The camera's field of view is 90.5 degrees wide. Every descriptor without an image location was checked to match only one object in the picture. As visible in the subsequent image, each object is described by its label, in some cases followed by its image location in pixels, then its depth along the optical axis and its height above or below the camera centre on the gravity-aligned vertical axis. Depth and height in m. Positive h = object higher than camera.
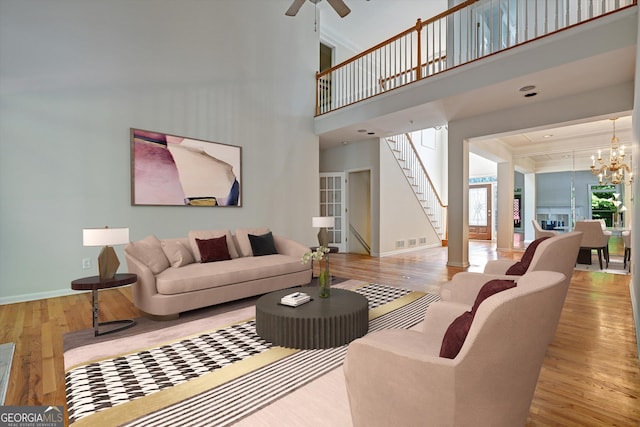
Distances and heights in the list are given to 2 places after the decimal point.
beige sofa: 3.21 -0.68
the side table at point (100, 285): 2.81 -0.67
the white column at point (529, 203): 8.38 +0.19
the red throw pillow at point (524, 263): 2.39 -0.41
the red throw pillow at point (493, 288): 1.47 -0.37
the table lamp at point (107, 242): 2.88 -0.28
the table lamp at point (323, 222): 5.24 -0.19
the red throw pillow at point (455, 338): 1.14 -0.48
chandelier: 6.24 +0.88
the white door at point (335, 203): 8.33 +0.20
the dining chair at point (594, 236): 5.82 -0.49
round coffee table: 2.46 -0.90
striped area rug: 1.70 -1.09
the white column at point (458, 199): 6.07 +0.22
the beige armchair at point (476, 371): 0.95 -0.53
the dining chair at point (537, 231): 6.15 -0.41
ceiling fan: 4.00 +2.62
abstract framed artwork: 4.67 +0.64
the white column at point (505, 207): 8.49 +0.08
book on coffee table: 2.73 -0.78
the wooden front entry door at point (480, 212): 11.59 -0.07
